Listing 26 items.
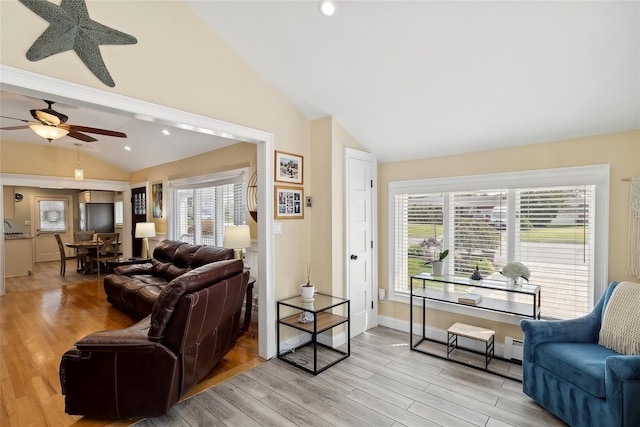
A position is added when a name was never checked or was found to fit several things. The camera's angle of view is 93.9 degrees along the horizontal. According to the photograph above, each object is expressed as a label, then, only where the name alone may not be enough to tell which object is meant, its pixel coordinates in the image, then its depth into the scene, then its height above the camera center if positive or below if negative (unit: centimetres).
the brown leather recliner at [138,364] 202 -106
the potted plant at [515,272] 278 -59
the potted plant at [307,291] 312 -87
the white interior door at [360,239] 354 -38
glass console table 274 -92
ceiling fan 355 +106
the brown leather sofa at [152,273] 402 -107
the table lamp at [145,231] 610 -46
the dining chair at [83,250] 737 -103
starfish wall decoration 179 +112
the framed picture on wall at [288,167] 318 +45
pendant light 565 +66
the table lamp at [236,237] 369 -36
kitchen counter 686 -108
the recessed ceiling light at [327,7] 217 +149
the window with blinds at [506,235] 273 -28
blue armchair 172 -108
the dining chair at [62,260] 699 -124
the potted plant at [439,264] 329 -62
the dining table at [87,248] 693 -96
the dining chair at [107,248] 700 -96
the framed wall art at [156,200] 641 +19
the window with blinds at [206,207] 472 +3
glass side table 290 -116
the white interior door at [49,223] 900 -47
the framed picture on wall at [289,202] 317 +7
